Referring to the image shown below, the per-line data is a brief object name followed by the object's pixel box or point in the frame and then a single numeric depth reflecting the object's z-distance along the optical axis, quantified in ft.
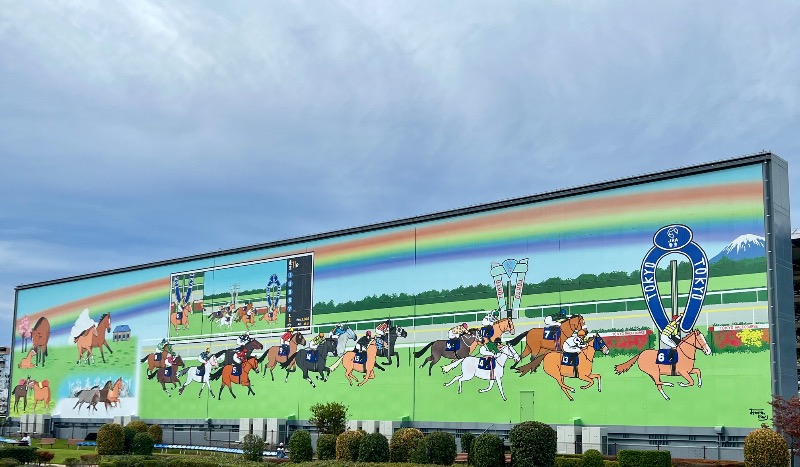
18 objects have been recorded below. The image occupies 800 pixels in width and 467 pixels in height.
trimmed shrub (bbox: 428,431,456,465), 112.47
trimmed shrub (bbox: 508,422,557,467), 99.14
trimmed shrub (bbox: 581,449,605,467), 107.86
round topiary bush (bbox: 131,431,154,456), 159.02
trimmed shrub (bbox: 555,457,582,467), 109.70
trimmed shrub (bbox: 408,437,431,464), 113.28
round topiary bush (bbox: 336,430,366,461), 121.90
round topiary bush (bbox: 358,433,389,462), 118.62
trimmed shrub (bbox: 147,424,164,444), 193.21
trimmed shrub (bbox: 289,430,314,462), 130.31
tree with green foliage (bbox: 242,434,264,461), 132.98
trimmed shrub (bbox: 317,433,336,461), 126.72
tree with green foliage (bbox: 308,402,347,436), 154.20
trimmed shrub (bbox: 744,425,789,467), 102.58
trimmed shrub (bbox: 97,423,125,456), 154.81
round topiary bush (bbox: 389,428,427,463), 119.85
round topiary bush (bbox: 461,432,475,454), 118.32
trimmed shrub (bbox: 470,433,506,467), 102.63
